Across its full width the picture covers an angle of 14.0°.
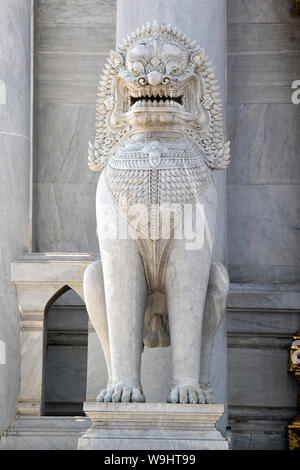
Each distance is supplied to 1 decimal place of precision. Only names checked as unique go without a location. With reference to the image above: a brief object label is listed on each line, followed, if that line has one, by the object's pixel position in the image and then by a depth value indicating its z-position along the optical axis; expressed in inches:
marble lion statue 383.6
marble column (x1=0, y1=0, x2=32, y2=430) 515.8
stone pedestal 366.0
